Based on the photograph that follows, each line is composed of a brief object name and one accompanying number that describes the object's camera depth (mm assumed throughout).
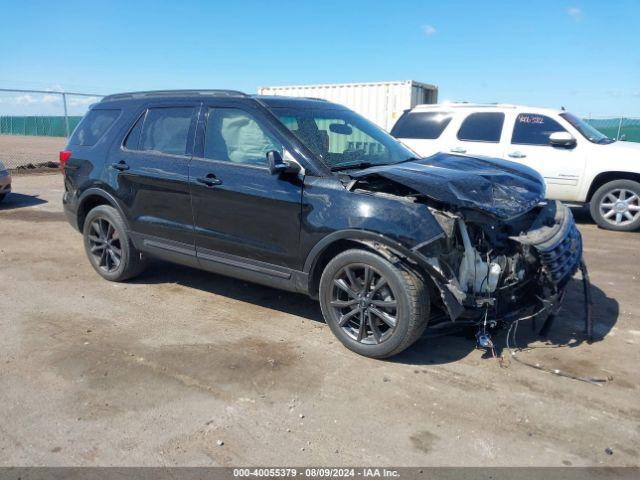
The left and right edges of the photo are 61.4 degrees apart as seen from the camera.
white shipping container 13523
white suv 8531
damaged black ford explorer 3732
